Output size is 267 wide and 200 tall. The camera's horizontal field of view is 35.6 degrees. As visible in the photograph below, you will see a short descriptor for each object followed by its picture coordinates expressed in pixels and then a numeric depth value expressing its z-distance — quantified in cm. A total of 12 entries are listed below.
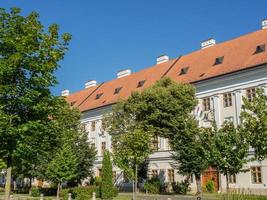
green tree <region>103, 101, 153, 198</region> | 3166
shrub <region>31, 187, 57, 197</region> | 4312
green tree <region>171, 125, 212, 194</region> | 3469
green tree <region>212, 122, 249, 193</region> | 2372
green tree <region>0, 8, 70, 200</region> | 1838
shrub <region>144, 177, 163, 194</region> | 4272
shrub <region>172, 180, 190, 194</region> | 4119
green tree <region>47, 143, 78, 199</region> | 3597
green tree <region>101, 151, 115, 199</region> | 3447
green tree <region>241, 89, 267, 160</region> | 2223
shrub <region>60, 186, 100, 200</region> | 3368
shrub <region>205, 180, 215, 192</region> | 4110
